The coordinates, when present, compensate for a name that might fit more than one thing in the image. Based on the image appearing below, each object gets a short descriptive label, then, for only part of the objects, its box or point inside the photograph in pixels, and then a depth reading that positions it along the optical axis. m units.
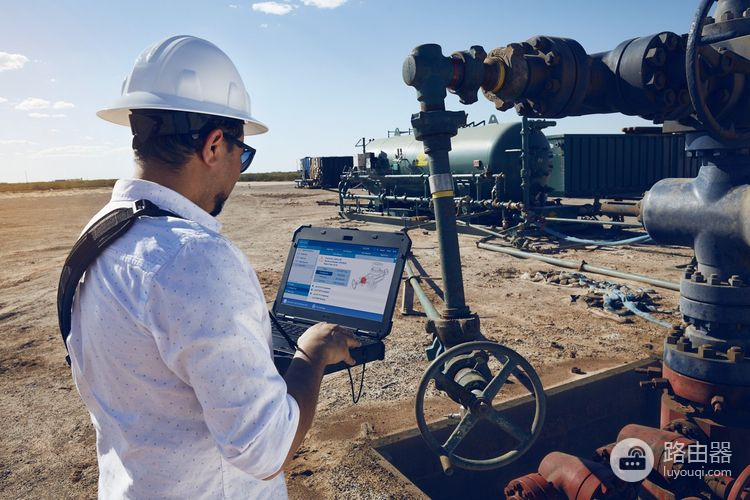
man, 1.14
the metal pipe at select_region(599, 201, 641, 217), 2.94
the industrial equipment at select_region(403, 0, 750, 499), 2.32
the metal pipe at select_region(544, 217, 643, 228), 7.78
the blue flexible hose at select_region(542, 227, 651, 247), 7.10
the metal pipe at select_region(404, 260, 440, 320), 3.02
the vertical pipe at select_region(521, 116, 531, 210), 12.52
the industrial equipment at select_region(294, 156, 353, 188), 35.34
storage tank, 12.83
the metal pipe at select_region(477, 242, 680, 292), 7.09
